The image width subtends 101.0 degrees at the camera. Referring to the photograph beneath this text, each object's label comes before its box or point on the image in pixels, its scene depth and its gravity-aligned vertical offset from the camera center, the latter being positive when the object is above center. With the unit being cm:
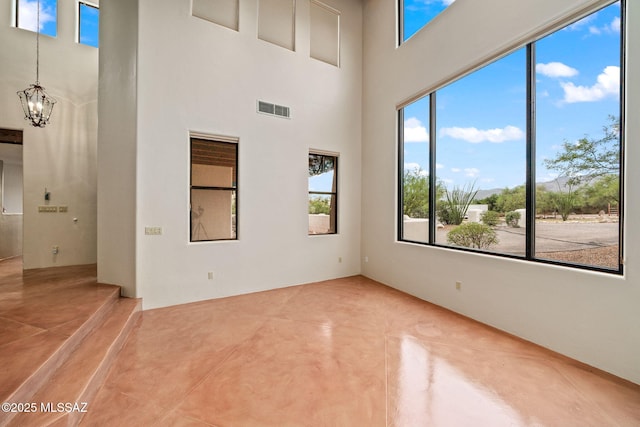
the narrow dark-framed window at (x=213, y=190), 414 +38
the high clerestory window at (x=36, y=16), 477 +362
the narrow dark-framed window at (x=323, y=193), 520 +42
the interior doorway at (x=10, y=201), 595 +27
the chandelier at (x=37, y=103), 421 +191
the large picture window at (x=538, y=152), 239 +71
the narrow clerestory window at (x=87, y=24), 521 +377
